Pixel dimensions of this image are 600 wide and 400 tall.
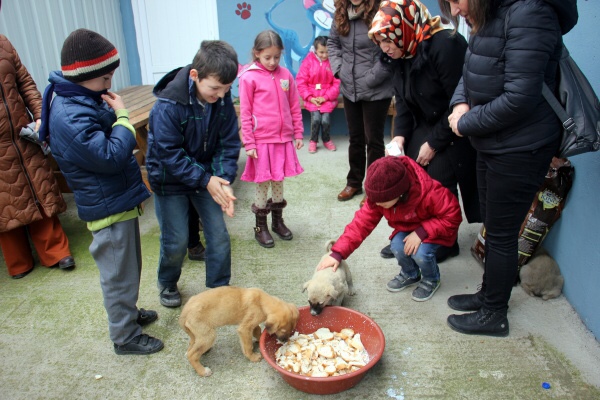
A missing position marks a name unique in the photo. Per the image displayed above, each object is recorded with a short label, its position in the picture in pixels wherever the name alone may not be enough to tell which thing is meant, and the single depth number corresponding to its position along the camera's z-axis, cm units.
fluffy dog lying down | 335
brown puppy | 266
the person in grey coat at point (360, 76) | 450
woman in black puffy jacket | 227
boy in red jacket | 292
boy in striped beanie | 241
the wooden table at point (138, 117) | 487
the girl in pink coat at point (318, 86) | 667
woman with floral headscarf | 322
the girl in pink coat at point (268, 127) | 400
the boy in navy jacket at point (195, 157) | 283
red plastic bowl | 243
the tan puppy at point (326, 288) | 291
